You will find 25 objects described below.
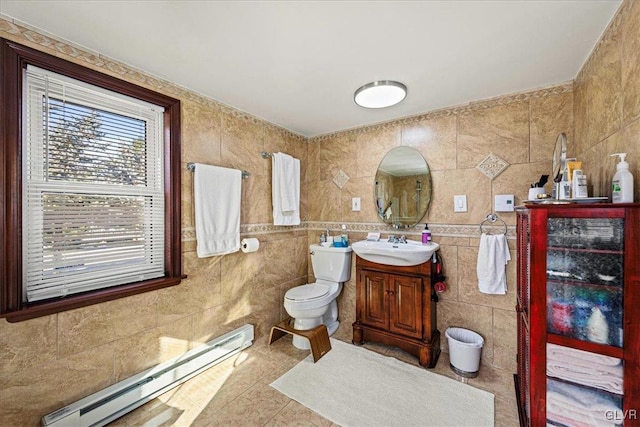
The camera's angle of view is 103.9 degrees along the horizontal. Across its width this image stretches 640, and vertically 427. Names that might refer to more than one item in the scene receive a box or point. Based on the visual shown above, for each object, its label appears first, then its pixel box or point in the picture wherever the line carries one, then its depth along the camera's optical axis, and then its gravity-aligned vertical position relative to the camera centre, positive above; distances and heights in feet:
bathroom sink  6.29 -0.99
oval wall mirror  7.46 +0.83
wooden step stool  7.02 -3.58
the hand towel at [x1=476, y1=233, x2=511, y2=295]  6.21 -1.23
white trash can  6.14 -3.55
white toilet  7.30 -2.40
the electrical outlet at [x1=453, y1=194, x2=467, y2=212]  6.82 +0.28
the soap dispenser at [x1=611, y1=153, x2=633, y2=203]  3.14 +0.36
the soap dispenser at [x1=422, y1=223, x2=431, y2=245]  7.18 -0.65
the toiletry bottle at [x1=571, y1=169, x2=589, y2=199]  3.63 +0.39
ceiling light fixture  5.72 +2.88
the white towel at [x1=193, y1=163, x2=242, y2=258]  6.25 +0.19
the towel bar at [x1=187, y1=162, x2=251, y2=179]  6.15 +1.23
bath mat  4.98 -4.04
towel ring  6.34 -0.16
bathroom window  3.99 +0.57
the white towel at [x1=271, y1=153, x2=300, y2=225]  8.33 +0.90
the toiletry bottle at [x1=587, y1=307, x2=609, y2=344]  3.26 -1.53
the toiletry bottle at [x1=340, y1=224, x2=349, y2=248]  8.48 -0.78
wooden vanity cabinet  6.52 -2.64
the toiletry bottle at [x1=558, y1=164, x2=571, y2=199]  3.82 +0.40
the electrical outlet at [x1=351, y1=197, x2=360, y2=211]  8.68 +0.36
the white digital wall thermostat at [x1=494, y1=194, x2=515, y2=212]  6.24 +0.25
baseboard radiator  4.33 -3.47
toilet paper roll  7.16 -0.85
